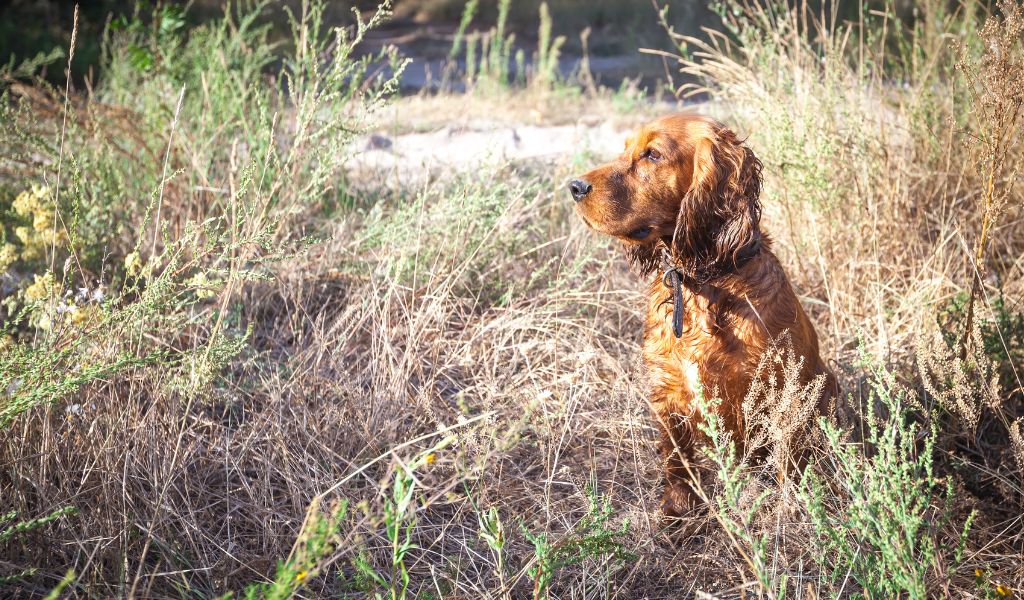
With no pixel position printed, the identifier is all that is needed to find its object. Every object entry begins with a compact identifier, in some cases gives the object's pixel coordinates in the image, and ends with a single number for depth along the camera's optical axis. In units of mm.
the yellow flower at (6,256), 2528
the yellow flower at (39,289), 2275
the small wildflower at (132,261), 2129
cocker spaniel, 2361
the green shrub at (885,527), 1602
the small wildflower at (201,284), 2053
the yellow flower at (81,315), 2225
